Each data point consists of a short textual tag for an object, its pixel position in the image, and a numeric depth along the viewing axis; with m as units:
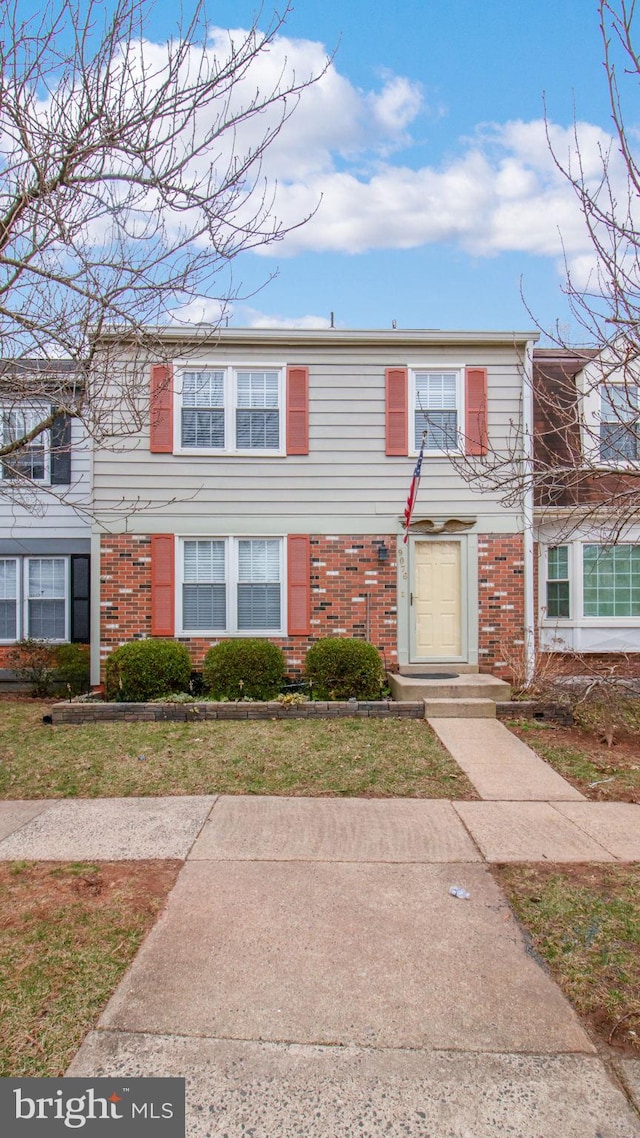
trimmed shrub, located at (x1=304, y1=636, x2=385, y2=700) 8.93
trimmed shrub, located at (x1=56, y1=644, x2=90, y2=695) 11.24
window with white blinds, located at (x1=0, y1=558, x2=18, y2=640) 12.25
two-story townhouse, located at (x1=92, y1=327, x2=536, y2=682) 9.98
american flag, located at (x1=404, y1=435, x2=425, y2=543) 9.23
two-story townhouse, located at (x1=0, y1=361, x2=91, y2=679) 12.16
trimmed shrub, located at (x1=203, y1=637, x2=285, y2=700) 9.04
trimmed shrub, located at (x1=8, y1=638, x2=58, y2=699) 11.37
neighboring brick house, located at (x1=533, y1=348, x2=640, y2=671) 11.09
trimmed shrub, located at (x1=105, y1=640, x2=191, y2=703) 8.92
